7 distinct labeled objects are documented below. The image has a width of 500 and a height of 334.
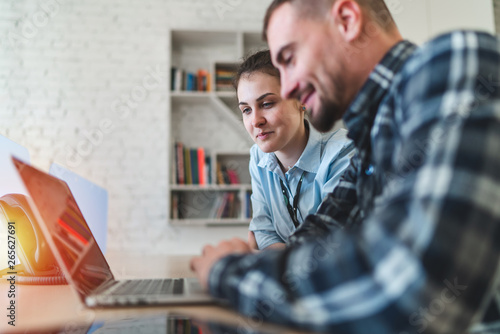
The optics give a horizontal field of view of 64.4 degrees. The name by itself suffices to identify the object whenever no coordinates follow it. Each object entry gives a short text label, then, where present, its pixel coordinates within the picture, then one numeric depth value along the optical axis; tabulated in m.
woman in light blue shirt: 1.48
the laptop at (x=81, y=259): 0.65
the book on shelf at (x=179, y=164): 3.46
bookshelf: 3.48
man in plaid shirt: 0.40
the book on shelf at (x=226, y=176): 3.55
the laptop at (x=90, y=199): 1.65
